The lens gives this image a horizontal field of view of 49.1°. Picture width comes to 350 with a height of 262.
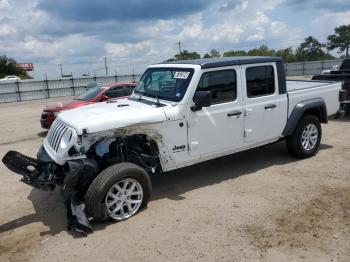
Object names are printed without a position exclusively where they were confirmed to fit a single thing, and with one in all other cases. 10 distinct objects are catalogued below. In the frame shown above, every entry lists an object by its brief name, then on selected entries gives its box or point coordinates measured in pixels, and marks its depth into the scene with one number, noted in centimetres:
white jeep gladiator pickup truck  489
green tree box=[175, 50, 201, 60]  5467
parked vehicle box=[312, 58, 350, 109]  1102
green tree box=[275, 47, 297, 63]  7638
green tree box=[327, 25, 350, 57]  7638
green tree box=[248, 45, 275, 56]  6469
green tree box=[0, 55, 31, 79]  6481
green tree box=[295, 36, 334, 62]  7366
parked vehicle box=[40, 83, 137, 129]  1102
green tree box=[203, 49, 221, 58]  6064
